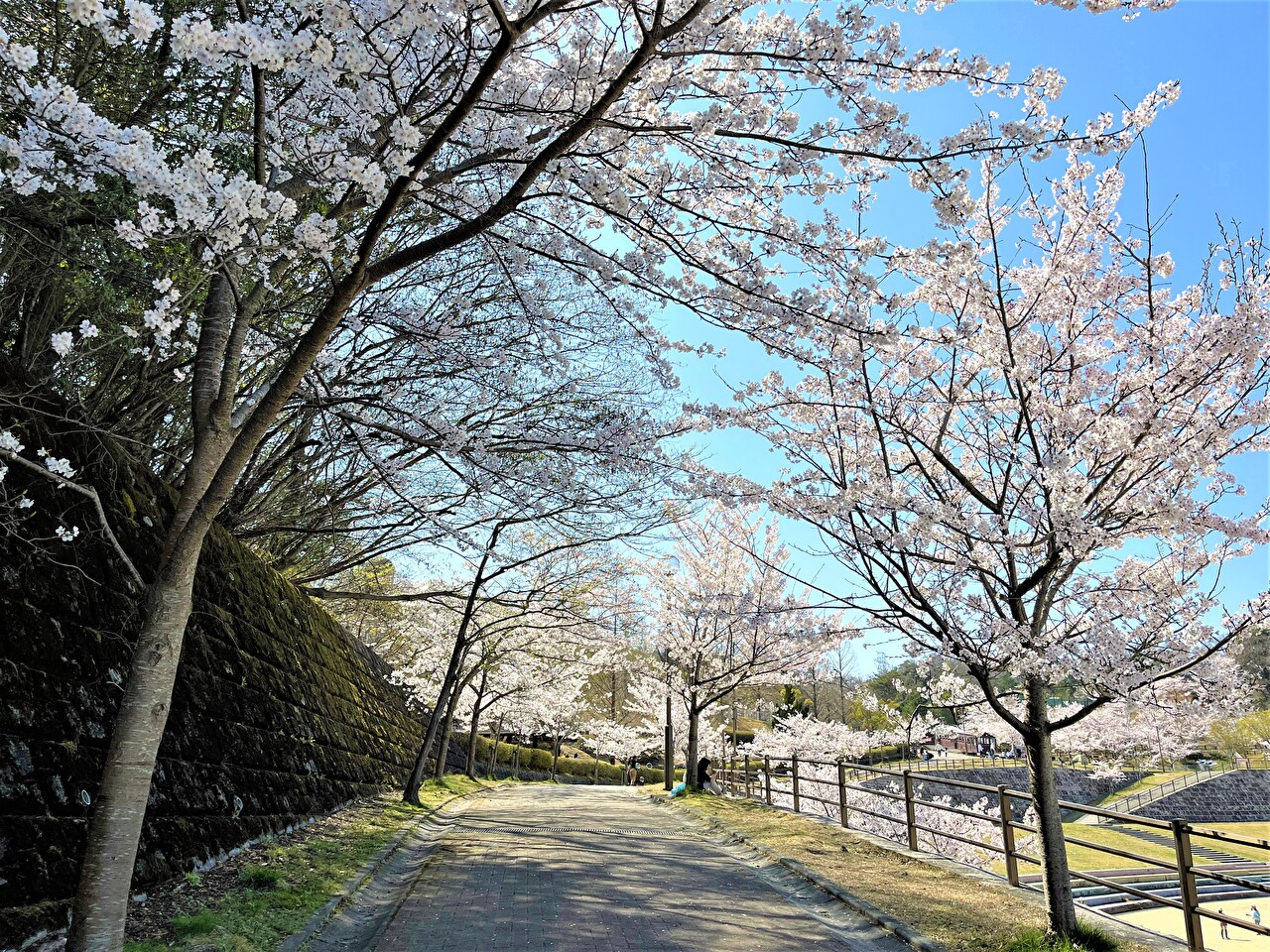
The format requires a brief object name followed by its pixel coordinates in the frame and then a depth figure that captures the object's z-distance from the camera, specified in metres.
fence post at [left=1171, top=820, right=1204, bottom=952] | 4.90
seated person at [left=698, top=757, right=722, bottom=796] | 18.42
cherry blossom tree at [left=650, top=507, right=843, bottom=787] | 18.25
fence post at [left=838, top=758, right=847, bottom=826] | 10.68
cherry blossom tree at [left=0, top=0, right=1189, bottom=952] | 3.36
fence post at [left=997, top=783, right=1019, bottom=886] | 6.84
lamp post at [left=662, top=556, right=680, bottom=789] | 20.36
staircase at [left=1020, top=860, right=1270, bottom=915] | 18.95
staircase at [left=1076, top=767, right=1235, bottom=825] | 33.25
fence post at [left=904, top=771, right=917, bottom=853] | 8.47
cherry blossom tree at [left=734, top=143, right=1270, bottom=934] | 5.47
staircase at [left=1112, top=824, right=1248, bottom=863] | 27.08
